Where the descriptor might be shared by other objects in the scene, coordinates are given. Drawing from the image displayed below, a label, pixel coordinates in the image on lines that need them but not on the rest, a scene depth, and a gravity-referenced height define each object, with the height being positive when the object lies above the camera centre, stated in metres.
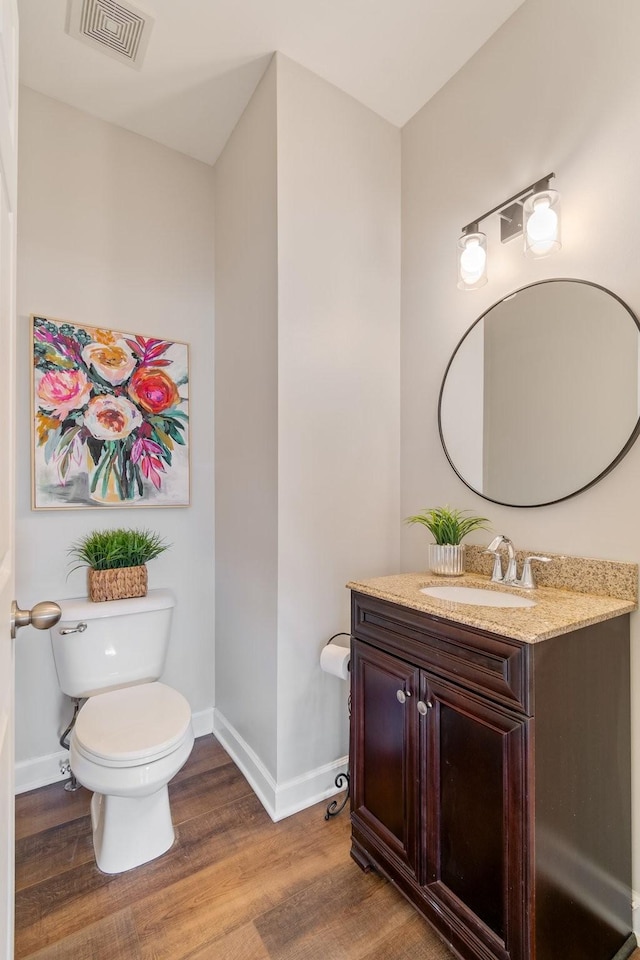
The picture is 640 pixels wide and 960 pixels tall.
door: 0.72 +0.12
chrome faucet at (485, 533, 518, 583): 1.46 -0.28
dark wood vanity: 1.00 -0.75
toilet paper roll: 1.62 -0.65
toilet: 1.38 -0.80
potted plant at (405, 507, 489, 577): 1.65 -0.22
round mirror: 1.31 +0.28
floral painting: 1.88 +0.27
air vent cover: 1.57 +1.61
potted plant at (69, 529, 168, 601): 1.87 -0.34
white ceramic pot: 1.64 -0.29
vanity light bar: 1.38 +0.81
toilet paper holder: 1.71 -1.23
